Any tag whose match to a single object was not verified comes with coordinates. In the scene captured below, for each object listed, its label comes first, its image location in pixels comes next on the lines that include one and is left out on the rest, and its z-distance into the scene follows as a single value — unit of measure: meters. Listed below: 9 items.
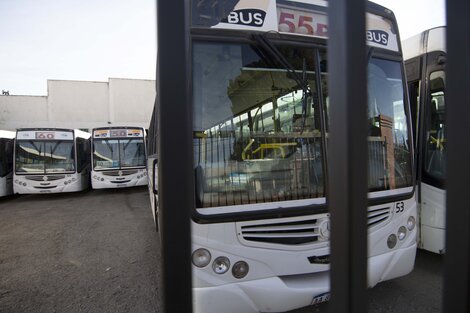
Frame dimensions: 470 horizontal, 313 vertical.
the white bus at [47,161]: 11.02
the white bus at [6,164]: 11.23
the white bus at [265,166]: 2.29
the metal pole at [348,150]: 0.73
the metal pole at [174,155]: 0.71
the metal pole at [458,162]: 0.78
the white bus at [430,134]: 3.57
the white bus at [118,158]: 12.07
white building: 27.47
